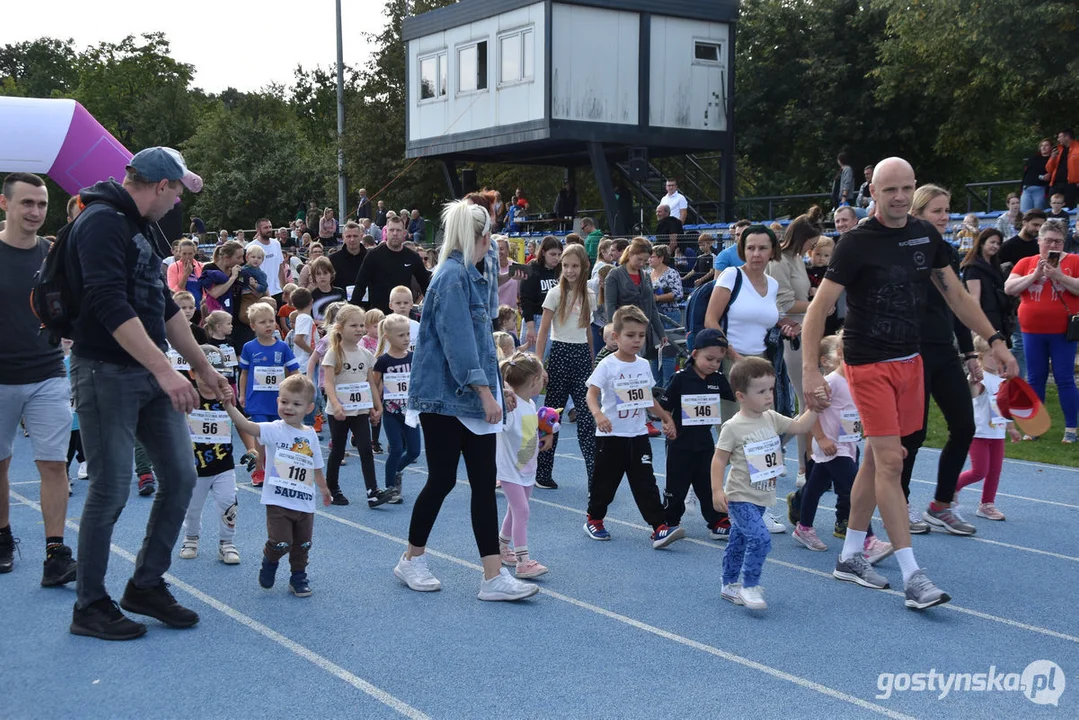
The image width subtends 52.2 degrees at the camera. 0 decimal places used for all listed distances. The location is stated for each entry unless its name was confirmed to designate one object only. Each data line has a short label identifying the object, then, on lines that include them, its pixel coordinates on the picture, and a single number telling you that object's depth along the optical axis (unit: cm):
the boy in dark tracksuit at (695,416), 716
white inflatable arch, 1777
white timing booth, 2562
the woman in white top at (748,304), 776
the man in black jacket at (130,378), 480
